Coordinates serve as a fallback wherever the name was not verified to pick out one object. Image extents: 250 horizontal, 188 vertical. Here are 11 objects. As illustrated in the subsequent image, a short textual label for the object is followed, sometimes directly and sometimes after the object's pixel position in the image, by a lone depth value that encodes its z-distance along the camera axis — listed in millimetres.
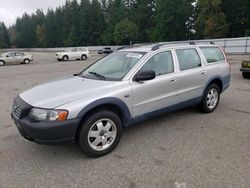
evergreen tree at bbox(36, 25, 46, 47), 78028
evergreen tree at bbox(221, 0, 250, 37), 40327
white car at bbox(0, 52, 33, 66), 20042
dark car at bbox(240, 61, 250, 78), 8127
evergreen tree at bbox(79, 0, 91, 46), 62549
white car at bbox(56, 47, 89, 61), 23721
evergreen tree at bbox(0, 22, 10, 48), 84694
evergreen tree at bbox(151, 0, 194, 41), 45845
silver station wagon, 2656
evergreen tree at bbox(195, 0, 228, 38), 38212
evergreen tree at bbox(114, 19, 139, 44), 52505
